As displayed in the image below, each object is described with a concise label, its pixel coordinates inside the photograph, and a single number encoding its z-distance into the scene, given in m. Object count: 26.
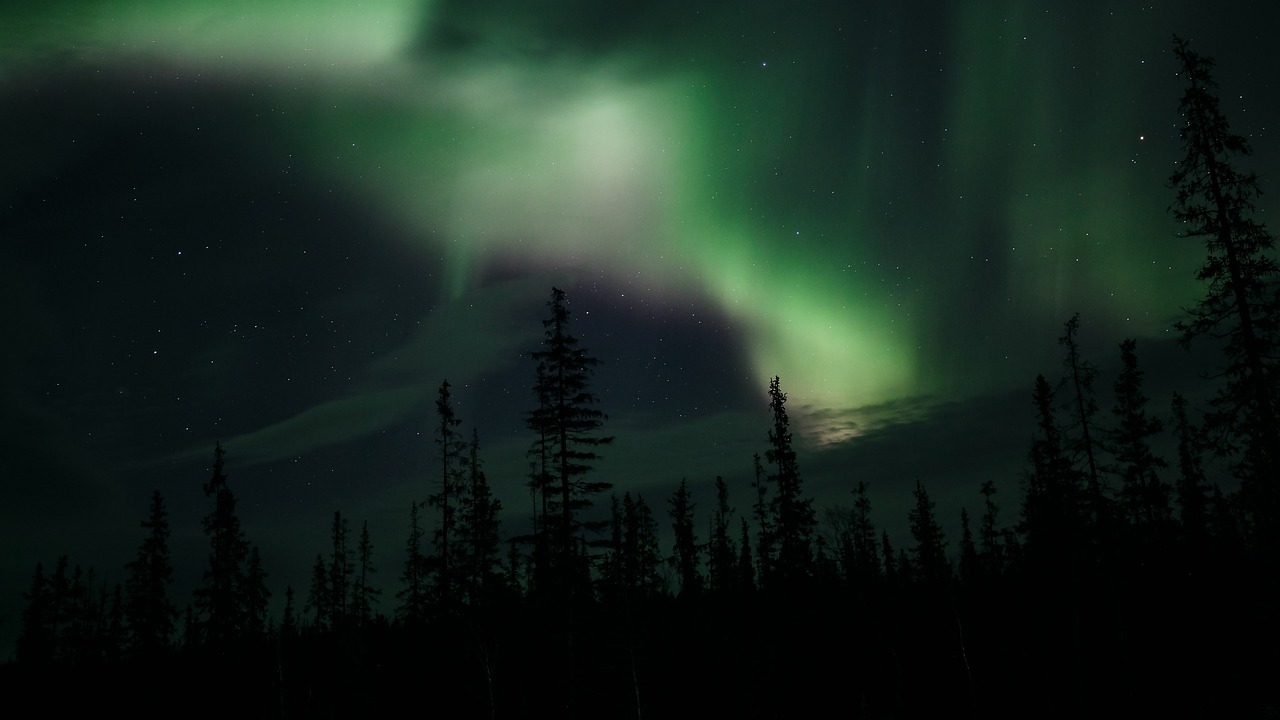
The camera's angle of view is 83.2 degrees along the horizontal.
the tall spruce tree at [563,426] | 28.56
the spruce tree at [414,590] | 51.59
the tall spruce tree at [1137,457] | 44.12
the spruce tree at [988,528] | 67.19
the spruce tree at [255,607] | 51.50
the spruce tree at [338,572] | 78.38
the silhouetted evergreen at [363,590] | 77.00
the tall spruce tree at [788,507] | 46.66
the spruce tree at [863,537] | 79.25
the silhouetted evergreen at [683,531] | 76.50
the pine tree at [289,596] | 95.65
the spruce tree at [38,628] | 53.40
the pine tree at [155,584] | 58.22
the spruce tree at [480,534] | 48.41
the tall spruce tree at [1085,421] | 36.50
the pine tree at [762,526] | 64.91
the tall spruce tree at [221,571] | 44.47
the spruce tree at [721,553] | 76.68
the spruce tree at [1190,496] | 42.12
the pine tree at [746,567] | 61.03
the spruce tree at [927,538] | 62.56
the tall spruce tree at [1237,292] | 18.27
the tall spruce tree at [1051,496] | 28.44
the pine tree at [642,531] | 60.88
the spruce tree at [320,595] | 81.38
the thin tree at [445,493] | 40.41
